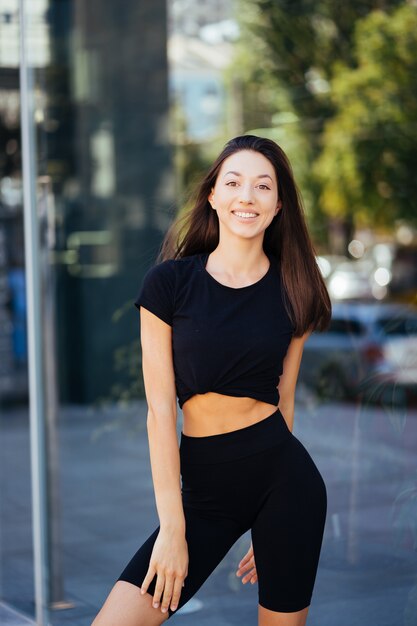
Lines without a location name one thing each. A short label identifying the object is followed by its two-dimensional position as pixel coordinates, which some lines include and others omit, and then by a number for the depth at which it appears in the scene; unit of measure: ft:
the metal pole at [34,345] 13.34
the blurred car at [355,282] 20.20
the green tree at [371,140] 18.44
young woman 7.54
